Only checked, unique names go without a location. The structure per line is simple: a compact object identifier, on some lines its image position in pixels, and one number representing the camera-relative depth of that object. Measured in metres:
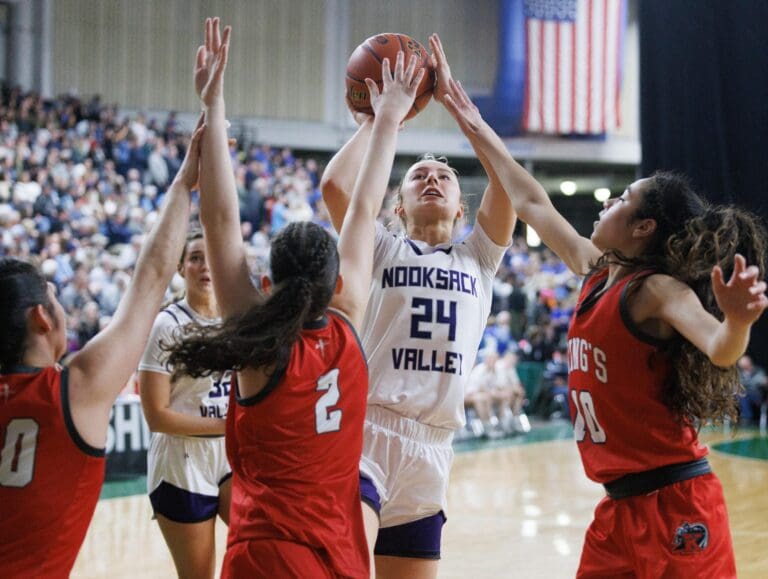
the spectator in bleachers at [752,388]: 14.67
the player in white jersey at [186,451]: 3.90
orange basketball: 3.69
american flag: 21.28
